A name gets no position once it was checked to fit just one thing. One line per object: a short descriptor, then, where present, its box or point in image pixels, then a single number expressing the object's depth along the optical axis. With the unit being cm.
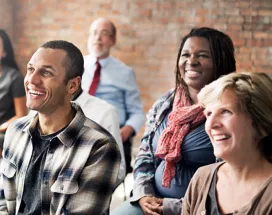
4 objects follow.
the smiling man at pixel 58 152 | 165
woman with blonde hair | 142
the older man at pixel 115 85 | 307
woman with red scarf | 198
